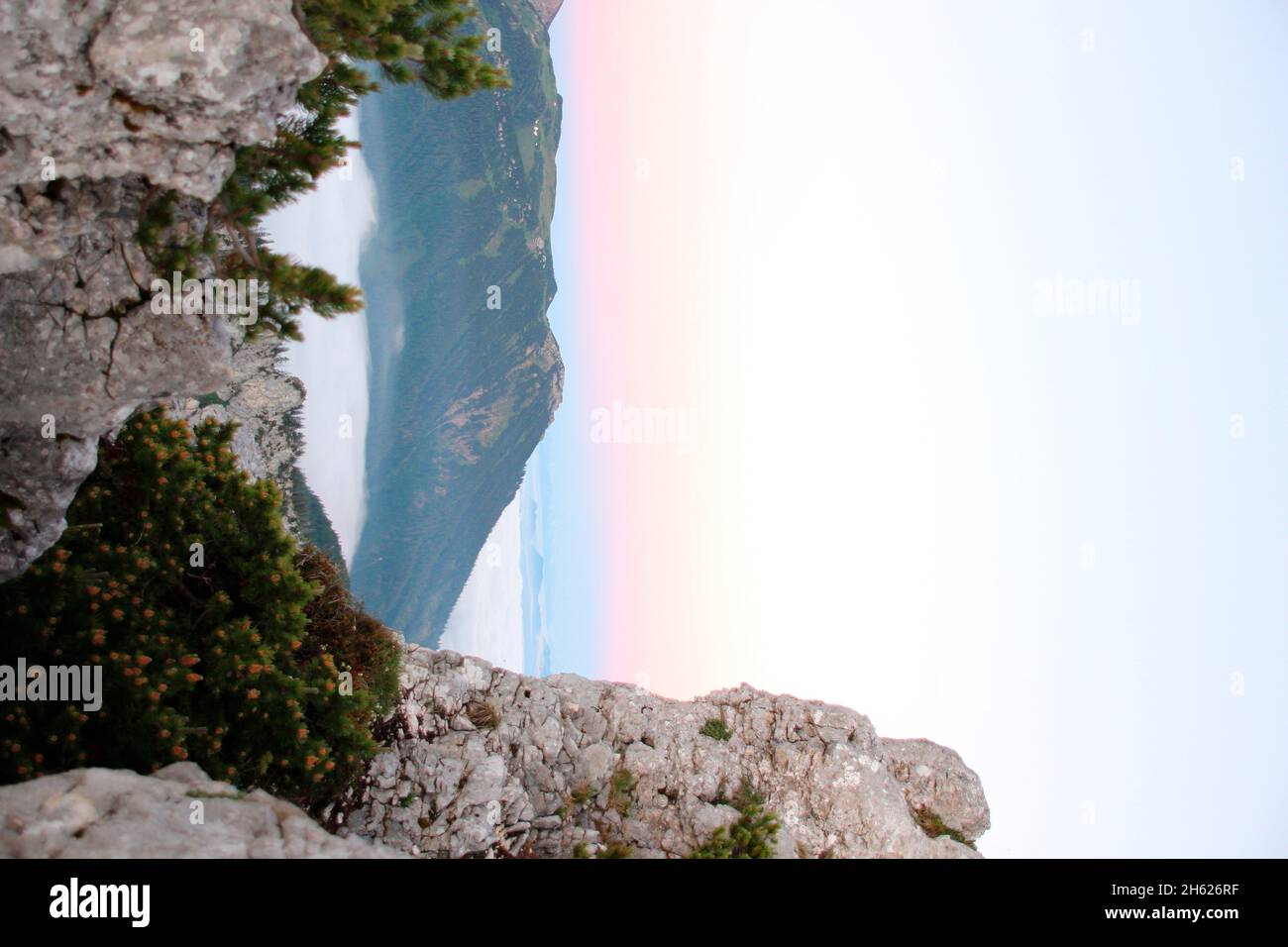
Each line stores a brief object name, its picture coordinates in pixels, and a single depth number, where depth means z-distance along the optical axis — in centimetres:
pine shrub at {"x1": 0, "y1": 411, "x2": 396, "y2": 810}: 1250
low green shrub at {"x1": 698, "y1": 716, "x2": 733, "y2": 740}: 1927
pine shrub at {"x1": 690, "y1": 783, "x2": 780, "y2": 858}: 1653
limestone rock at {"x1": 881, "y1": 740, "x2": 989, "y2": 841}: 1859
